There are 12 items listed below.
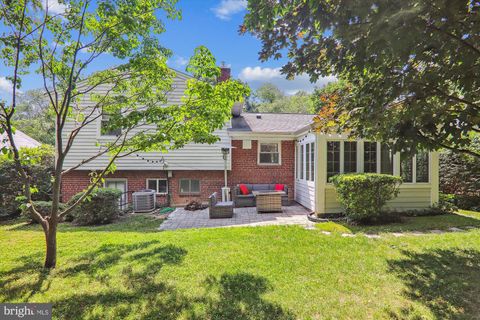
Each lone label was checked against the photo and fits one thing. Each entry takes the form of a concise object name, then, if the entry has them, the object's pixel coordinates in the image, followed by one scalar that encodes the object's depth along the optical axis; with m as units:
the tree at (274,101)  44.81
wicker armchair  8.38
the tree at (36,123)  25.56
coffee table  8.97
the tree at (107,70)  3.80
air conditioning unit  10.21
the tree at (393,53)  2.27
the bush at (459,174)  9.31
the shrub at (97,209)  7.90
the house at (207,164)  10.98
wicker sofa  10.37
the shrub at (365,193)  6.78
